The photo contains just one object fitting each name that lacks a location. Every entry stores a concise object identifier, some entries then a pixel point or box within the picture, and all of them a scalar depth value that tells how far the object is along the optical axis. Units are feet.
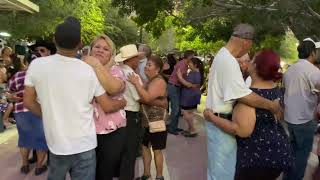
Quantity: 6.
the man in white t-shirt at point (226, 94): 8.15
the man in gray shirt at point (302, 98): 11.51
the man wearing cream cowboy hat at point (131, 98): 10.69
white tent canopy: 25.66
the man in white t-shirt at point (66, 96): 7.26
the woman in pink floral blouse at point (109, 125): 8.76
